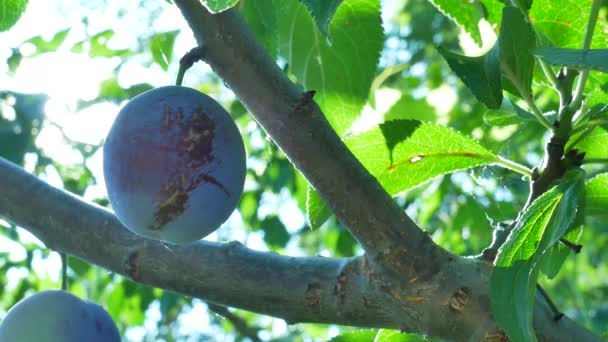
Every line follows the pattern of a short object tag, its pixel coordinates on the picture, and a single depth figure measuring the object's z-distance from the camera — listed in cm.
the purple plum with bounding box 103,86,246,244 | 53
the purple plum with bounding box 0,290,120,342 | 58
